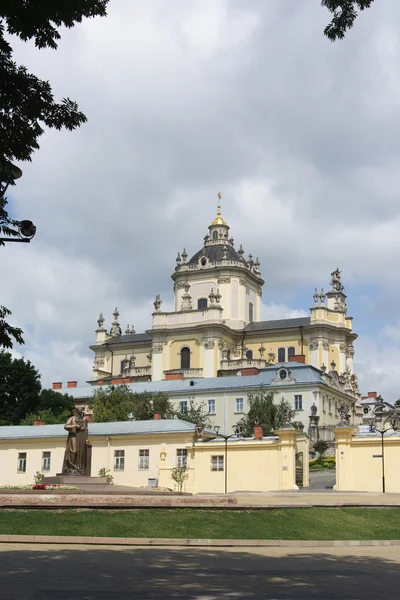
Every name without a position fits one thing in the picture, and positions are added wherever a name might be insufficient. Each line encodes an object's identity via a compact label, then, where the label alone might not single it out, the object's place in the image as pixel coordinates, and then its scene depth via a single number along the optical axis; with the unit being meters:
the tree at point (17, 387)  81.69
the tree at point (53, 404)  79.38
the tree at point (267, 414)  65.94
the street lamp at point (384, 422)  38.75
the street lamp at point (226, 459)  42.56
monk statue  28.62
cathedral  95.06
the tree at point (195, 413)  68.50
